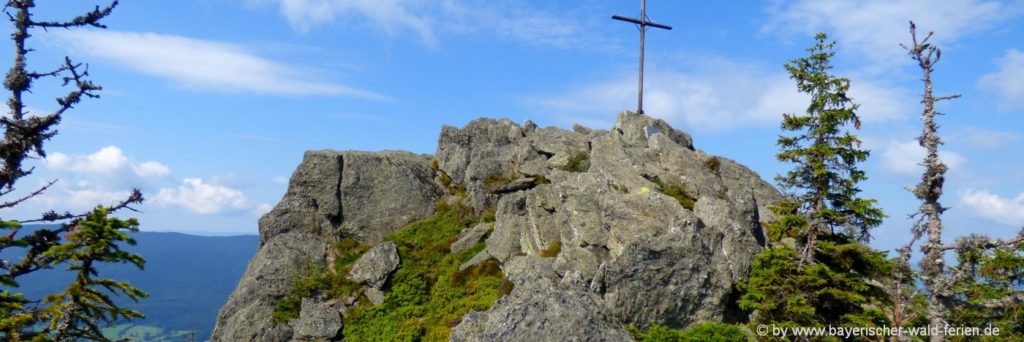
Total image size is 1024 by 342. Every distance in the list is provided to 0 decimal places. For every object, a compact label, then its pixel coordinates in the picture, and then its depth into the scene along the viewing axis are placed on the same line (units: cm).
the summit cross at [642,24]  4266
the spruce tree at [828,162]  2467
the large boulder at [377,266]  3341
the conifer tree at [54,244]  1327
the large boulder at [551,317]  2191
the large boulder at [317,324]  3086
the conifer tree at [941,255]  1572
